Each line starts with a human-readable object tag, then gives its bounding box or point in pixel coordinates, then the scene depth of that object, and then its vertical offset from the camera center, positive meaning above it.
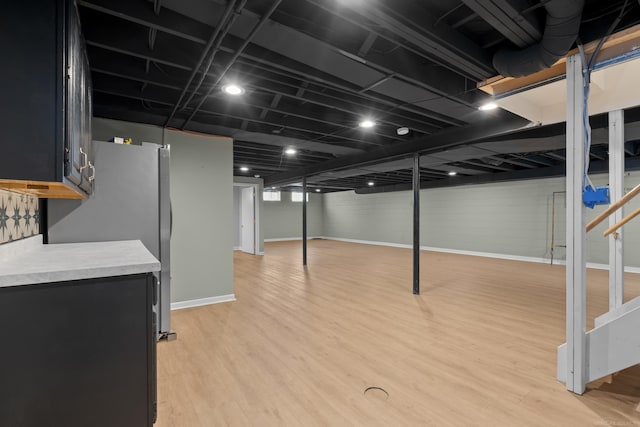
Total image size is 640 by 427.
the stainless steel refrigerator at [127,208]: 2.40 +0.03
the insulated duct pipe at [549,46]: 1.57 +1.07
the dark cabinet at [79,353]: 1.10 -0.59
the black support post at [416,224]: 4.72 -0.21
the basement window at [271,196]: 13.13 +0.68
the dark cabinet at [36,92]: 1.17 +0.49
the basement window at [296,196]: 13.82 +0.72
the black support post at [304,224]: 7.41 -0.34
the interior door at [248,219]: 9.43 -0.28
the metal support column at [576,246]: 2.08 -0.25
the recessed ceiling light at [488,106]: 3.09 +1.15
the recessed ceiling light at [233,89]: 2.86 +1.22
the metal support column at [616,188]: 2.68 +0.22
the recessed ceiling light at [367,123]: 3.88 +1.20
